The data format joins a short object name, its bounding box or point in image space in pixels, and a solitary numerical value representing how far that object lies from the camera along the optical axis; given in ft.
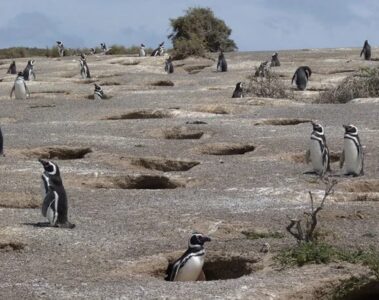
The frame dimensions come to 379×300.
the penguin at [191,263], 31.09
